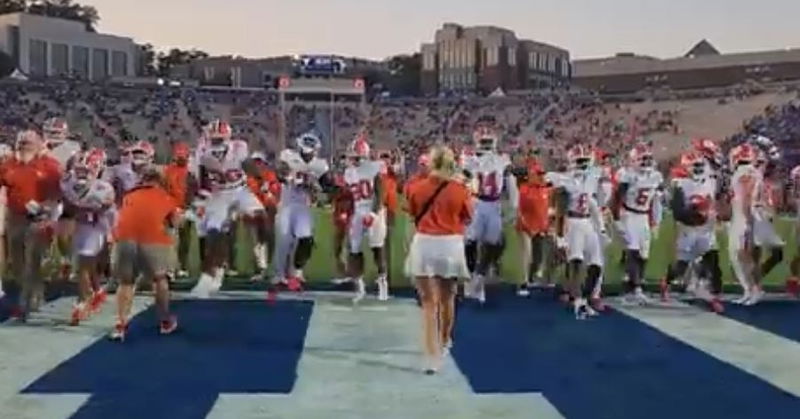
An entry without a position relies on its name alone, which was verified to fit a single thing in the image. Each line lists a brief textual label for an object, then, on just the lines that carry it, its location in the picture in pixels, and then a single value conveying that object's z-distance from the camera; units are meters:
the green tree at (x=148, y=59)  112.72
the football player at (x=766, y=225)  14.57
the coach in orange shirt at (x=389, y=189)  15.40
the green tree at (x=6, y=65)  85.50
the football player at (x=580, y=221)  12.90
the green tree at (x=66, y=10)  112.19
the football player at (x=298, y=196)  14.76
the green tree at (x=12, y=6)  109.19
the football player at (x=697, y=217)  13.89
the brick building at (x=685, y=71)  88.62
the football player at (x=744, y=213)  14.22
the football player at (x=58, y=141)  14.31
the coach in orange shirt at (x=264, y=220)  17.03
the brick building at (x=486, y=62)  107.56
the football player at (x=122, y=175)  15.85
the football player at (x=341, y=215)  15.38
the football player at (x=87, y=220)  12.34
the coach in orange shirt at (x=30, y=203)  12.37
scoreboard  81.69
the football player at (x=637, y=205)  14.06
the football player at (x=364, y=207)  14.84
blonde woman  9.72
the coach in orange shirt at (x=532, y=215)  16.11
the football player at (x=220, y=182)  14.36
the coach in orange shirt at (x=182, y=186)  15.24
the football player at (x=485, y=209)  14.56
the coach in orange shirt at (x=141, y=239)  11.06
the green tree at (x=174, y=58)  116.06
